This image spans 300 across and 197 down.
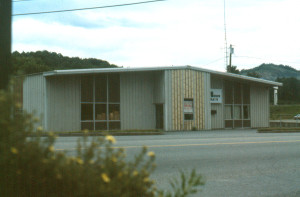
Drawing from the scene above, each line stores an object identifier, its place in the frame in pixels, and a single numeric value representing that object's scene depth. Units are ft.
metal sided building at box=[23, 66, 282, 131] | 80.23
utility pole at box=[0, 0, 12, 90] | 13.97
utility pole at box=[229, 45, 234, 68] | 161.27
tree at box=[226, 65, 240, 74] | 160.08
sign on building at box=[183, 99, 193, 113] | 90.48
